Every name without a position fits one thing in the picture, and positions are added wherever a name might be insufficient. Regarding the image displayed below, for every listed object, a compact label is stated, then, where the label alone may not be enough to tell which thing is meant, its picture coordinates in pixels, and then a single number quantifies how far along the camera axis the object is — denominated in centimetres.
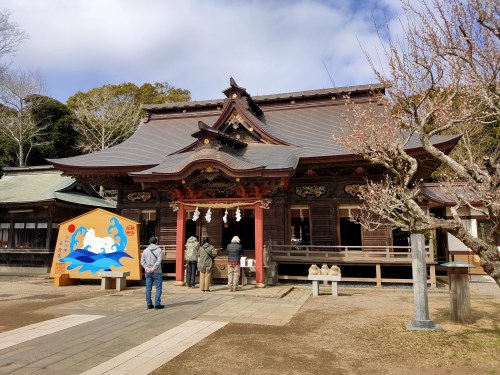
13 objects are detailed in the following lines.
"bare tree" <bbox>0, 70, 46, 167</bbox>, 3003
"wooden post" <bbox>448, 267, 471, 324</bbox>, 699
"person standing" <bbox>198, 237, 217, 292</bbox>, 1119
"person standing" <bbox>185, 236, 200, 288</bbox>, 1223
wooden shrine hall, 1248
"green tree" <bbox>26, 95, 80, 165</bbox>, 3259
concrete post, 664
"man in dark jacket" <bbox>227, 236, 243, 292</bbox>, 1118
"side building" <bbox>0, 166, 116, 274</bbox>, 1858
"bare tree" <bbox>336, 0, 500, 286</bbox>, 516
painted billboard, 1253
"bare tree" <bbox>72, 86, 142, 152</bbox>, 3256
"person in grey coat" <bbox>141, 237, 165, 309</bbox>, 848
